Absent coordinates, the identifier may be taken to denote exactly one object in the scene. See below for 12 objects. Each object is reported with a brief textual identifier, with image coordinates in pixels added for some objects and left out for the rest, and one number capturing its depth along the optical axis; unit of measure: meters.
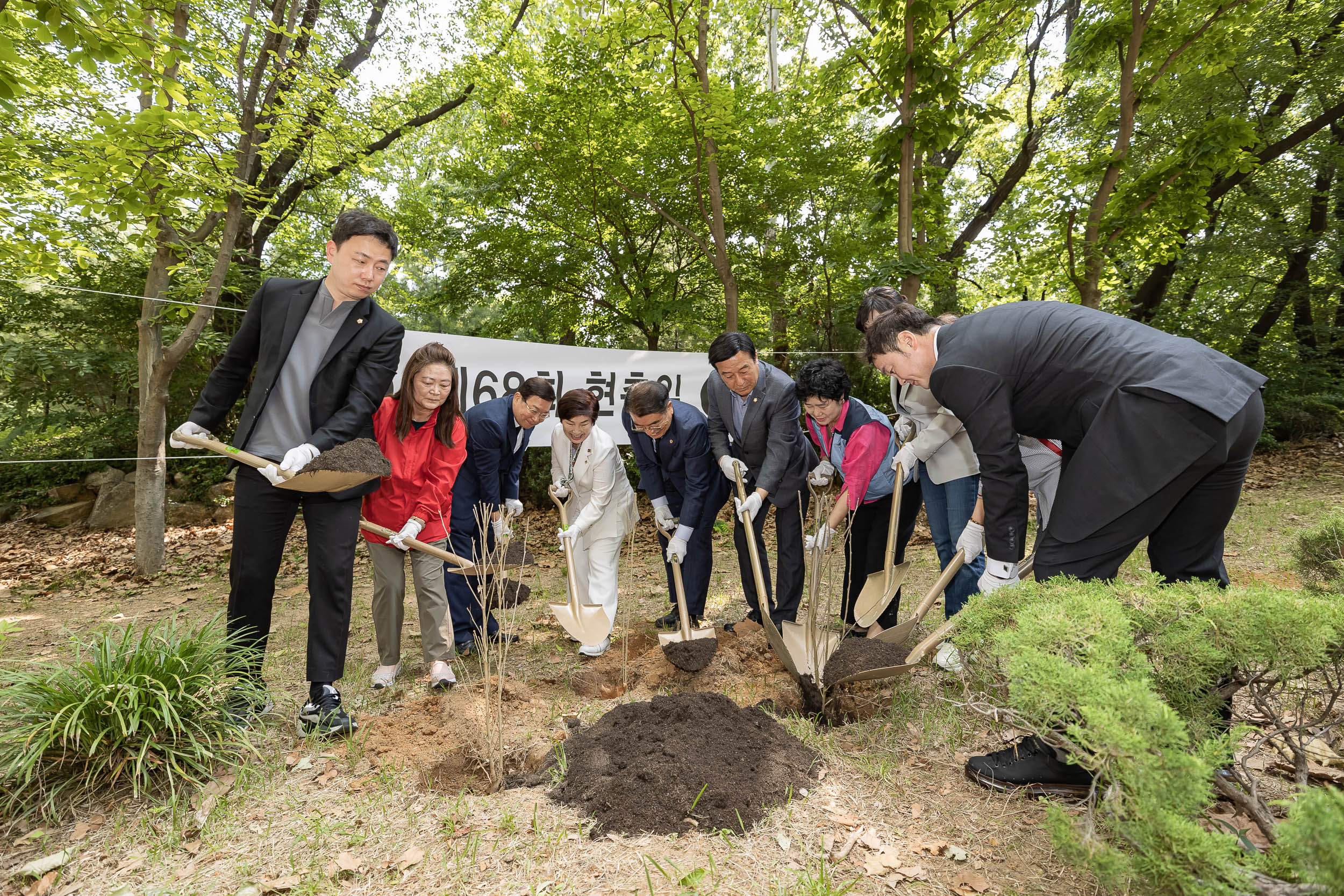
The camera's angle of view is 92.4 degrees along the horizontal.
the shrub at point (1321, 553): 2.41
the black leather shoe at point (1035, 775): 2.18
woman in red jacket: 3.04
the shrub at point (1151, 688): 1.22
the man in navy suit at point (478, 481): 3.67
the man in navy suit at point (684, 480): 3.73
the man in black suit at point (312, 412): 2.55
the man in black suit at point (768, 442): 3.53
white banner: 5.46
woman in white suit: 3.72
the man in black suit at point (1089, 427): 1.97
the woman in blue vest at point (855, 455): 3.38
